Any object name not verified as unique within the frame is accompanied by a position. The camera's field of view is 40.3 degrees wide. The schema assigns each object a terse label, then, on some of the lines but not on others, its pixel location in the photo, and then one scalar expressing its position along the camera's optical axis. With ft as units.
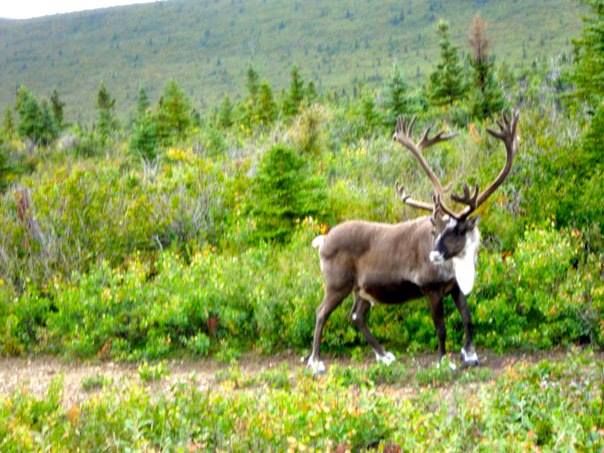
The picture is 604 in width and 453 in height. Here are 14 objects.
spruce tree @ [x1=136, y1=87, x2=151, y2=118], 155.02
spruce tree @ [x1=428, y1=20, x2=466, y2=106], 89.15
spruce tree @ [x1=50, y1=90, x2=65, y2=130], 146.61
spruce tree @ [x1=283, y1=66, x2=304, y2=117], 107.86
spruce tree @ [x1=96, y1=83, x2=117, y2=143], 140.16
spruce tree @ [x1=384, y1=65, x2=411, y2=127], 84.28
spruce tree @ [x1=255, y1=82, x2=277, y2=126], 111.34
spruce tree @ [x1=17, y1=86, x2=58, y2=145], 111.14
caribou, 27.58
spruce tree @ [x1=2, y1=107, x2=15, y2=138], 145.18
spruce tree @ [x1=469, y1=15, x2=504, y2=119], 71.97
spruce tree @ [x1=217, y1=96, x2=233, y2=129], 128.78
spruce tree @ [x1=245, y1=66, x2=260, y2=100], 133.91
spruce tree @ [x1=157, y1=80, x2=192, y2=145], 105.27
